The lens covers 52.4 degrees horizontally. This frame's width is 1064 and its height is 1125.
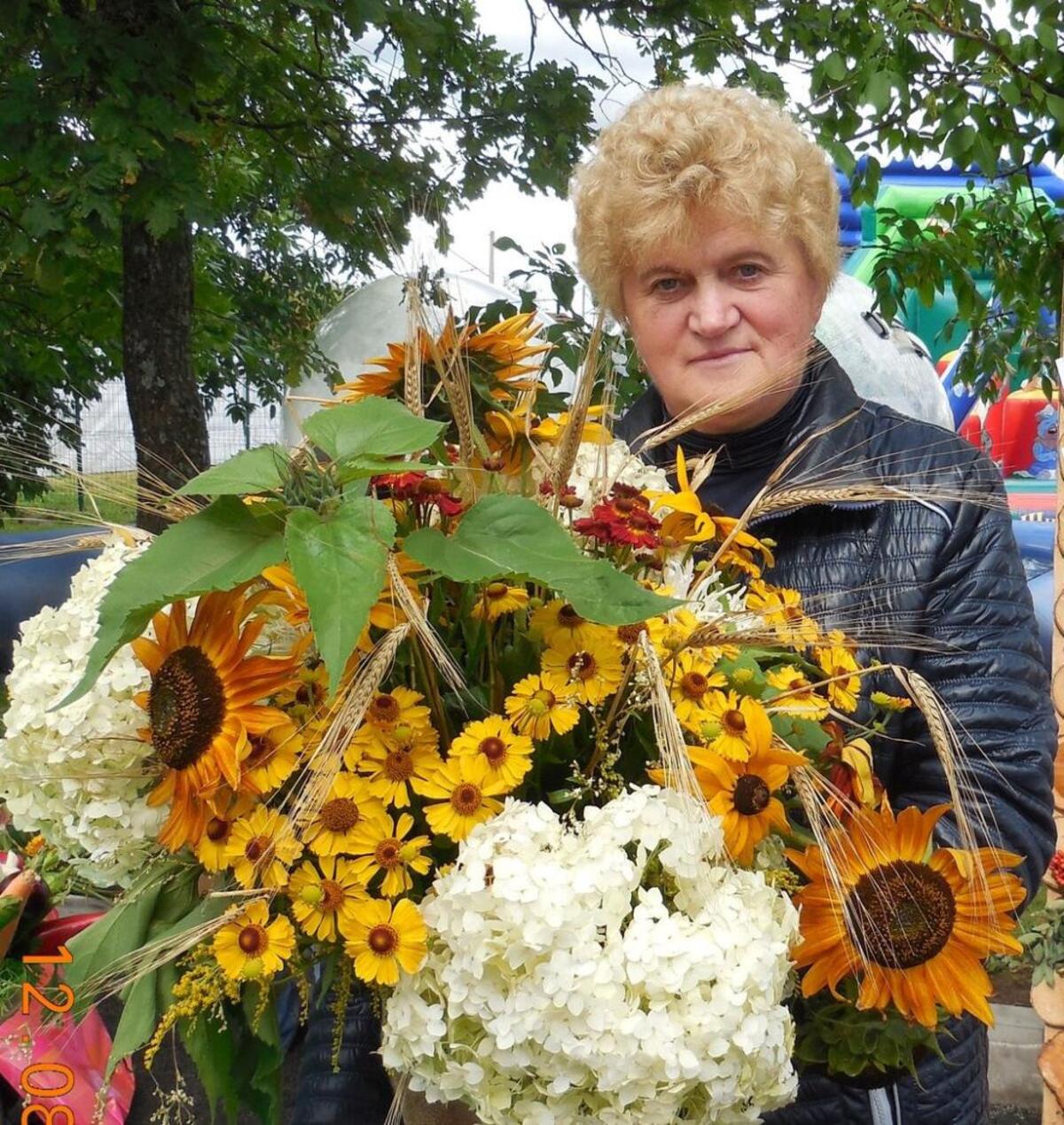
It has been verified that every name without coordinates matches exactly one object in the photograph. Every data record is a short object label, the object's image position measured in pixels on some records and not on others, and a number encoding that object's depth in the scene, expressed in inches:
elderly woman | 46.9
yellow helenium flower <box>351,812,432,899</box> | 27.1
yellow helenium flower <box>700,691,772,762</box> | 27.8
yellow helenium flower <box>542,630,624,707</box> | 28.3
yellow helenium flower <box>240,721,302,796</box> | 27.7
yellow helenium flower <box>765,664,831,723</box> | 29.3
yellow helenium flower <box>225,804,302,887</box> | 26.2
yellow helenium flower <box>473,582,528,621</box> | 29.7
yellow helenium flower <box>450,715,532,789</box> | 27.5
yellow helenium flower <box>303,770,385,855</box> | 26.9
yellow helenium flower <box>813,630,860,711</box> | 30.6
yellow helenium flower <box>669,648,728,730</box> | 28.6
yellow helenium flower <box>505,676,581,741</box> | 27.9
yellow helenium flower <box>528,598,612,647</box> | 29.3
